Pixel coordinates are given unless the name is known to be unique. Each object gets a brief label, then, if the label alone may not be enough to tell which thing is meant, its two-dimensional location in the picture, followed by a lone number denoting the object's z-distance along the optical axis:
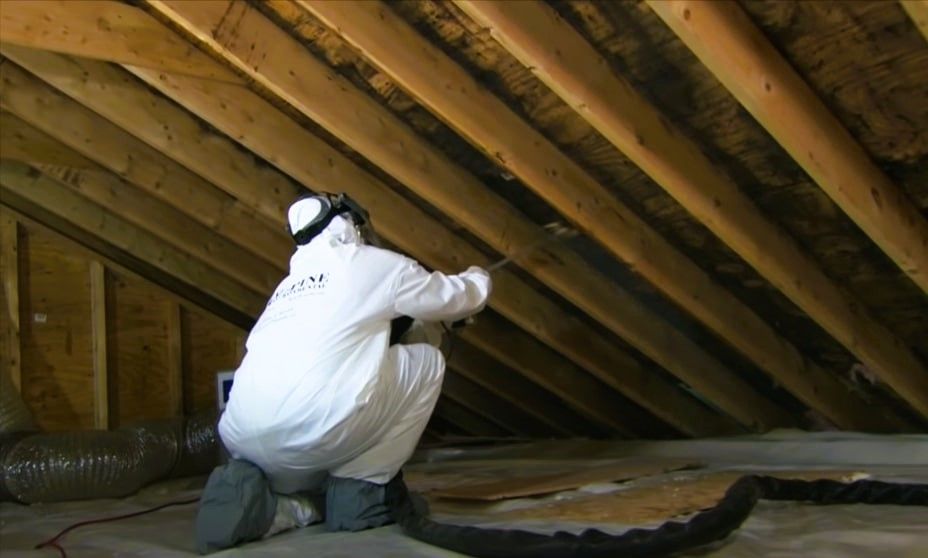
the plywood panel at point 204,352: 4.68
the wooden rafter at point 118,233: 3.83
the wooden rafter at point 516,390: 4.05
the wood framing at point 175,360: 4.57
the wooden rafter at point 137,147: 2.87
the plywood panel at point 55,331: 4.21
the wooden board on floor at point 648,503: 2.17
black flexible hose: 1.69
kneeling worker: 2.16
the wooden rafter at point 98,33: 2.40
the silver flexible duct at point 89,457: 3.26
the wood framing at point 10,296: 4.11
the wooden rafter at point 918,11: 1.64
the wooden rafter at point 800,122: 1.82
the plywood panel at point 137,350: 4.46
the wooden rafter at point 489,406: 4.46
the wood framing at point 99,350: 4.33
